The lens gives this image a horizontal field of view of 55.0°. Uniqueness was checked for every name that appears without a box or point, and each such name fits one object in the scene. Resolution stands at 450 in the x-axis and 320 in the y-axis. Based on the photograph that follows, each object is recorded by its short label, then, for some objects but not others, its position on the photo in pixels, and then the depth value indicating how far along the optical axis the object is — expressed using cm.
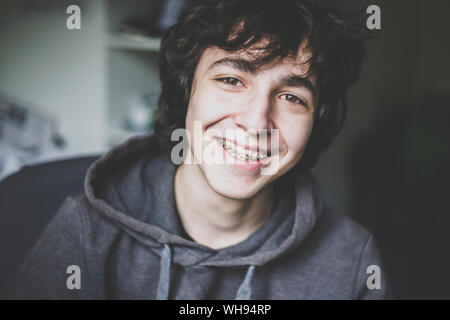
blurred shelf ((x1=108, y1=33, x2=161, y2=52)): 159
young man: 83
